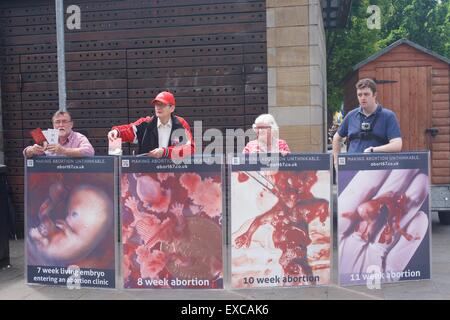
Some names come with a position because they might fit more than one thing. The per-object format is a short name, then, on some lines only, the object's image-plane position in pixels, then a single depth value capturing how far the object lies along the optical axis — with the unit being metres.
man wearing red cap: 4.92
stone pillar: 7.16
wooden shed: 7.93
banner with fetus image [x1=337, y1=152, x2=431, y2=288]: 4.90
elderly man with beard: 4.98
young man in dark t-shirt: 5.14
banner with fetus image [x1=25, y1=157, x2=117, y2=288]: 4.96
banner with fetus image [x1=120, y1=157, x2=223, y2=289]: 4.82
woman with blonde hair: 4.96
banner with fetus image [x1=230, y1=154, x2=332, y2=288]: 4.80
